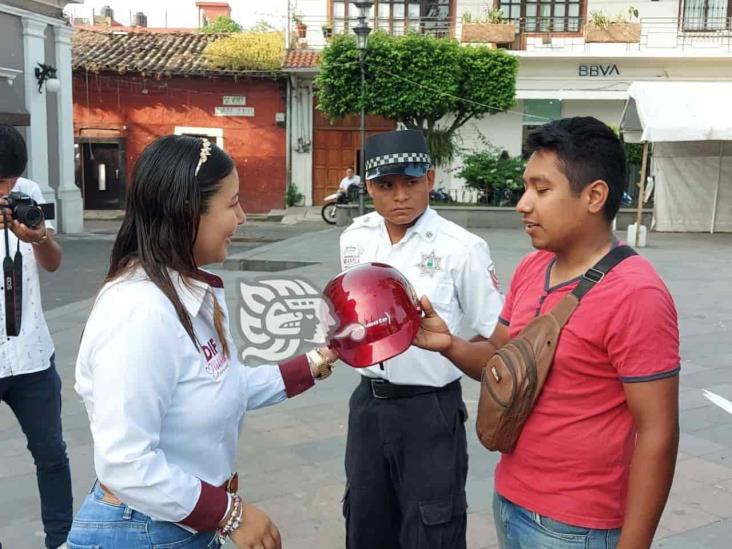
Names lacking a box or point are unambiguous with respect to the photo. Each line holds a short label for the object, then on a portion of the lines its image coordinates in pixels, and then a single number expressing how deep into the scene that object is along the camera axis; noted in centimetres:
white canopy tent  1425
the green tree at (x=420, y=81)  1720
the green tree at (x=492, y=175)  1684
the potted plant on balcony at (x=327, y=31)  2195
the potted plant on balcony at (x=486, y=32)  2105
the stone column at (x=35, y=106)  1444
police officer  245
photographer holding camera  281
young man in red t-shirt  159
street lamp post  1448
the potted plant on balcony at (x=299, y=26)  2266
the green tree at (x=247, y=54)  2141
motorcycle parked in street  1850
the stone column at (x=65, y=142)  1555
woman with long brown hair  146
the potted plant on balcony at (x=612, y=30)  2109
